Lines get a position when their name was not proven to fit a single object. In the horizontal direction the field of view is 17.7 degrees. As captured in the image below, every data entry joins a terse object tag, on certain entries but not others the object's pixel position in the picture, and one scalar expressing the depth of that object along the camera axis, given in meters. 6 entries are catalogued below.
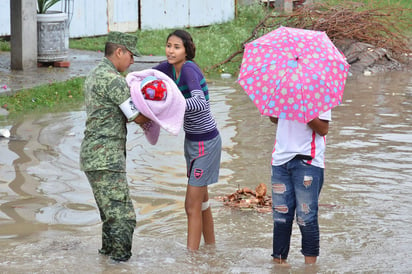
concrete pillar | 22.33
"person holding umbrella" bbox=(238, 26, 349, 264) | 8.44
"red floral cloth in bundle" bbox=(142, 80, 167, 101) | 8.86
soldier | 8.87
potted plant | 23.00
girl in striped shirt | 9.34
